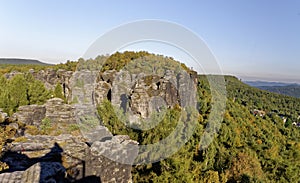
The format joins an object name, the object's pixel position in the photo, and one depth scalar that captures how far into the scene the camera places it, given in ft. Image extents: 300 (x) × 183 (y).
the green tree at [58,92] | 111.24
